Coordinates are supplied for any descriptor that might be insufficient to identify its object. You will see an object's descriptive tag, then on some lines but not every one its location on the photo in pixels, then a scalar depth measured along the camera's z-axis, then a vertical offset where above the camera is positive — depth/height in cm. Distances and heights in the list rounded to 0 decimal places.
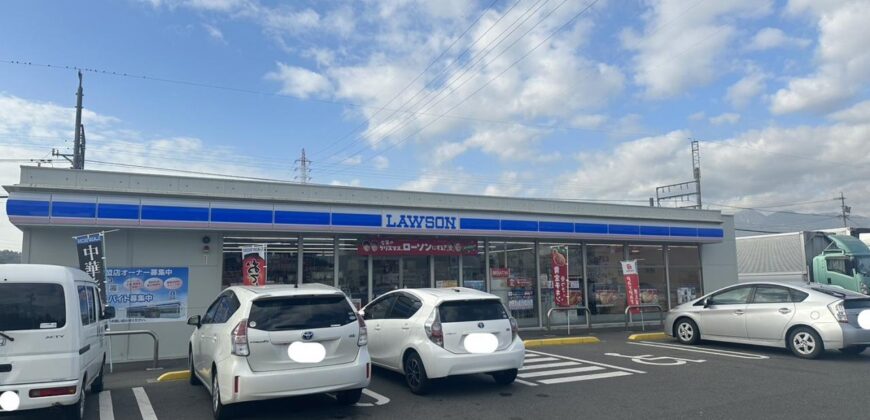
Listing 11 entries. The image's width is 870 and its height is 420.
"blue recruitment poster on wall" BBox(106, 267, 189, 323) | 1270 -34
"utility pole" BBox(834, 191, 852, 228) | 5844 +620
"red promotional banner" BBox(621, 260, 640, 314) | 1781 -32
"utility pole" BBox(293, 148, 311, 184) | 4288 +816
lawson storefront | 1232 +103
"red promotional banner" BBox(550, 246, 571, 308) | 1766 -19
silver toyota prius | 1040 -95
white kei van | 579 -65
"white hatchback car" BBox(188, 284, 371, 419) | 630 -82
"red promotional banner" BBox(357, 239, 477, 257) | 1536 +77
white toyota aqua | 780 -91
